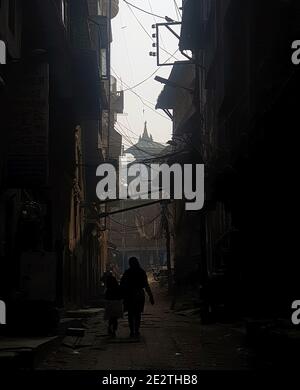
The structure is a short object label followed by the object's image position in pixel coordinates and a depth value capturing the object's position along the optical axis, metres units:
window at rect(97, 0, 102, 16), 38.51
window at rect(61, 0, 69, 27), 19.35
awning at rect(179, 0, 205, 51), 27.92
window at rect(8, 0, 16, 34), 12.88
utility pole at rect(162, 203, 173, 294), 34.90
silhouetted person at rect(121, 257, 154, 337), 14.46
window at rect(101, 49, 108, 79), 37.95
